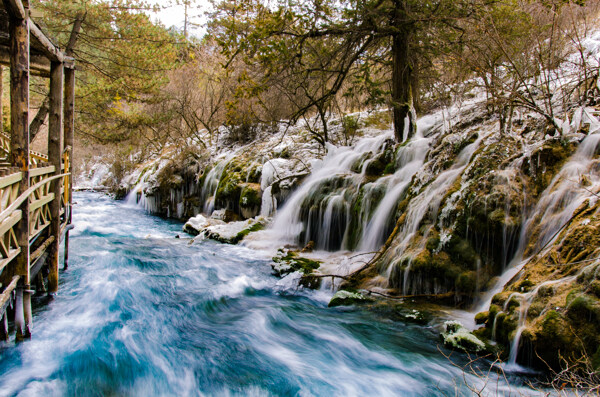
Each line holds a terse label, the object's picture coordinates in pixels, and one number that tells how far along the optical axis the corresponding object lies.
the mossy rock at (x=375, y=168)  8.65
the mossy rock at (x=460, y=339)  3.80
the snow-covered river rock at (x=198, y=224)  11.47
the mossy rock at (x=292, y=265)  6.90
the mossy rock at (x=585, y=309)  3.07
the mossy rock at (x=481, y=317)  4.20
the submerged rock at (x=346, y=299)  5.40
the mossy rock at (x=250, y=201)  11.88
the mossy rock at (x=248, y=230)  9.93
